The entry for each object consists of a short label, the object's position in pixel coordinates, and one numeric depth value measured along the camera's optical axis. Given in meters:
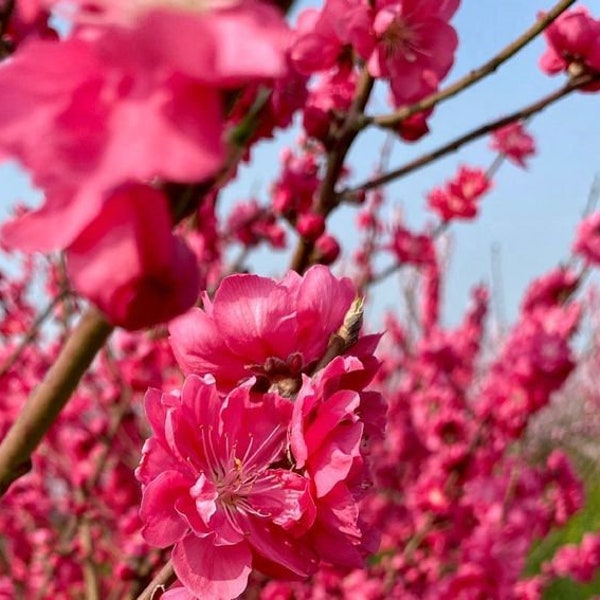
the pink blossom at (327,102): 0.38
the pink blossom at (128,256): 0.11
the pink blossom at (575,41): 0.36
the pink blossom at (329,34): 0.32
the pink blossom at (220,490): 0.19
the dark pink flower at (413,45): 0.32
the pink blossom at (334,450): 0.19
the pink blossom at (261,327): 0.21
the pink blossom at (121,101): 0.10
